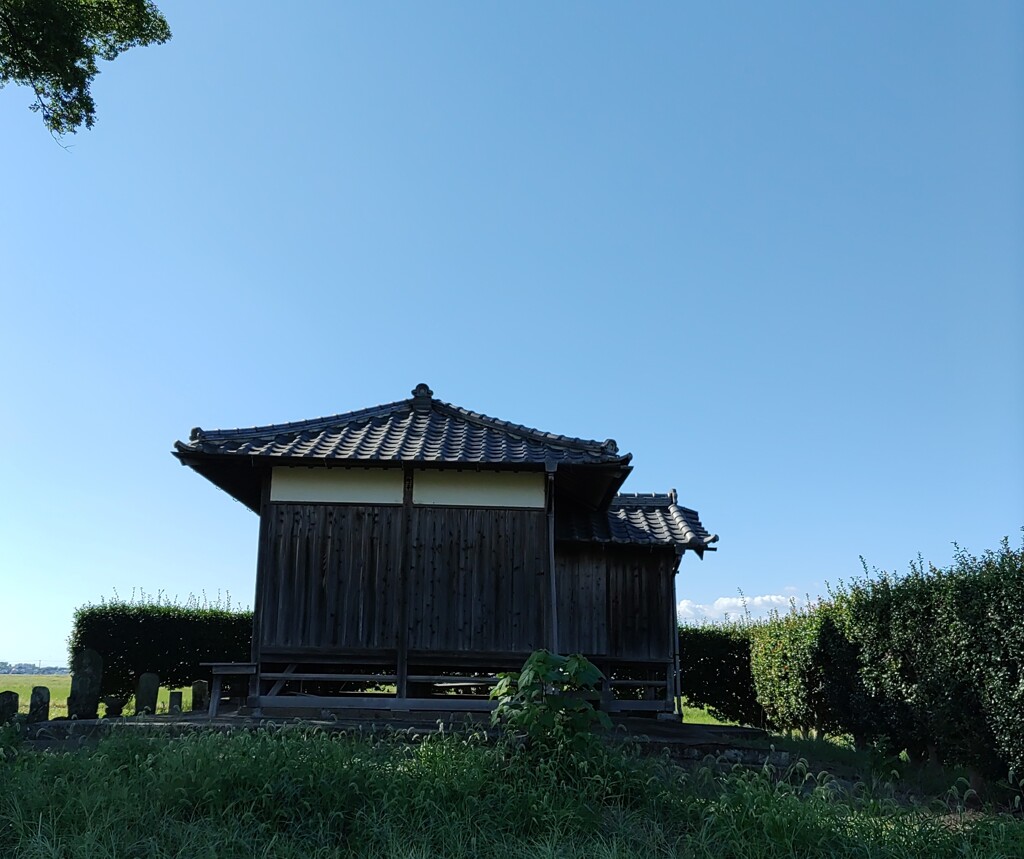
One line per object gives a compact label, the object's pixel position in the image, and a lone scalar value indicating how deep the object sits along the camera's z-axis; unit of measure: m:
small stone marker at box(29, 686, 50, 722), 10.70
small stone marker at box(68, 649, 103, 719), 11.94
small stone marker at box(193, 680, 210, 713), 14.73
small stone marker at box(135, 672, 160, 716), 12.94
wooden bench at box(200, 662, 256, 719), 10.89
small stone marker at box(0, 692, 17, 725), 10.56
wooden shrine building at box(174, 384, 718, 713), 11.31
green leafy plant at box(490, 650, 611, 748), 7.28
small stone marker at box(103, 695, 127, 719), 13.12
